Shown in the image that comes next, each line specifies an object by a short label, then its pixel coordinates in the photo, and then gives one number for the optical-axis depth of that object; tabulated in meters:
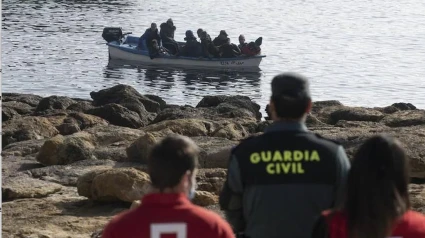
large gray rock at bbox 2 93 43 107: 25.71
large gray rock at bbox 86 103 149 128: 19.42
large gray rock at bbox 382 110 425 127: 16.39
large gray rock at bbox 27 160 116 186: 11.19
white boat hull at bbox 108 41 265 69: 36.91
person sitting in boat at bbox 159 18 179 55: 35.38
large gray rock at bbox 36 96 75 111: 23.06
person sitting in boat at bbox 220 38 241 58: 36.56
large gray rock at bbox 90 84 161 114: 23.64
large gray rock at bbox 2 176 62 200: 10.06
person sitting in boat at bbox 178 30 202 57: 36.44
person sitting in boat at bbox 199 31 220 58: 36.08
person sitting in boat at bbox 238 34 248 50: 36.05
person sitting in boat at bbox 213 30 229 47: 36.06
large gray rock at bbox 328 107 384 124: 18.84
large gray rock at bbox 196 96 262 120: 21.82
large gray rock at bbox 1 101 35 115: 22.85
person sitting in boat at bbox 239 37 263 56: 36.50
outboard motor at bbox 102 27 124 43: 38.03
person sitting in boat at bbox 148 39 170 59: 36.44
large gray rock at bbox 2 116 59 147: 16.19
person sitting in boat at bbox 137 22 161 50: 35.31
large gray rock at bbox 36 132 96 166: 12.51
